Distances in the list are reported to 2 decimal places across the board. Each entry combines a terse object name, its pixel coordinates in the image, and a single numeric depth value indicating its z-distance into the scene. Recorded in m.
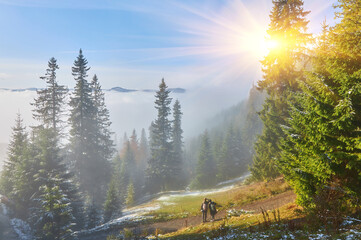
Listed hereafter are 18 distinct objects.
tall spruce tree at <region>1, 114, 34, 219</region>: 26.64
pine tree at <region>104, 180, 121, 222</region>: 28.03
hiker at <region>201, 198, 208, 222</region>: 16.64
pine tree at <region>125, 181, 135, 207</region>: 43.81
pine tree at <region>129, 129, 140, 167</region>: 79.63
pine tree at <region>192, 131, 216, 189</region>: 52.81
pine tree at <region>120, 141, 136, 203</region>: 53.01
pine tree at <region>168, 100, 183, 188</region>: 48.34
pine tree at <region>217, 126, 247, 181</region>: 54.03
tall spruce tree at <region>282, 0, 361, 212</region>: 8.12
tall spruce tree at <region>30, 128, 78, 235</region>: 20.88
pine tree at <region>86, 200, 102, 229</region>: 26.61
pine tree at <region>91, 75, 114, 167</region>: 43.62
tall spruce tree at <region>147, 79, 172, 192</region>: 47.00
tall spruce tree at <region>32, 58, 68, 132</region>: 35.31
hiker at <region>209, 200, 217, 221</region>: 16.23
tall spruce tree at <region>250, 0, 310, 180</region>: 20.23
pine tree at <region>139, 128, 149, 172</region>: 78.04
